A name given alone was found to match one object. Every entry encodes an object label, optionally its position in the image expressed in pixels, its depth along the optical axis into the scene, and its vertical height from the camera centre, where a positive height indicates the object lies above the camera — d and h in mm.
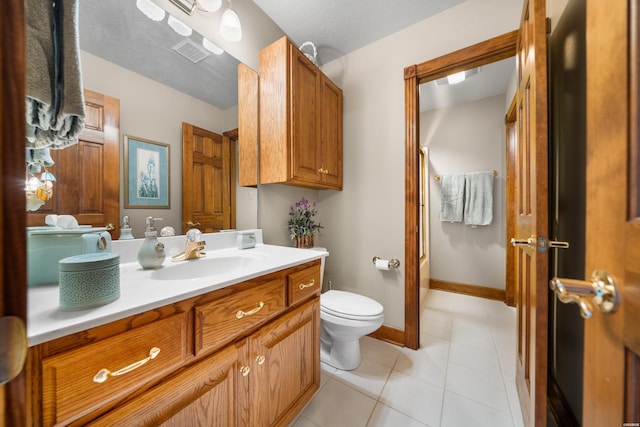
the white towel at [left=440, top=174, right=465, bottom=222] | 2754 +195
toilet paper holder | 1742 -388
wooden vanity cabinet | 464 -418
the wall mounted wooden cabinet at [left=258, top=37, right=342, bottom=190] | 1454 +648
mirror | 914 +643
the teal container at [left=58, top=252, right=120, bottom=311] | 510 -162
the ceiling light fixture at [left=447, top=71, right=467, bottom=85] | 2217 +1345
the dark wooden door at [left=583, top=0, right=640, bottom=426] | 347 +17
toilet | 1361 -674
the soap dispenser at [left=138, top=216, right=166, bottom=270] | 898 -166
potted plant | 1848 -105
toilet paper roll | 1756 -401
